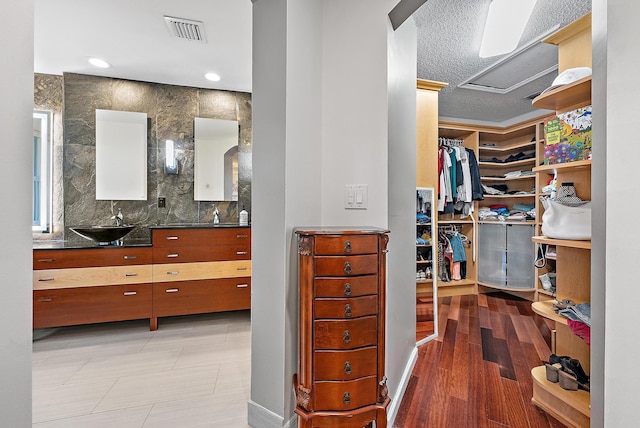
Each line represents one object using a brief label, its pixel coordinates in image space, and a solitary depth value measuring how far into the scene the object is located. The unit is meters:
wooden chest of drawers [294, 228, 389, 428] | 1.31
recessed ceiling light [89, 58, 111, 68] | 2.97
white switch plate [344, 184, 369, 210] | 1.66
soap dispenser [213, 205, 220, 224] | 3.68
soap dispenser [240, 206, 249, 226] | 3.68
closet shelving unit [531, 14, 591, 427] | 1.63
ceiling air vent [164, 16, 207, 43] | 2.38
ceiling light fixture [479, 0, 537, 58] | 2.04
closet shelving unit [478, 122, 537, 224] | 4.29
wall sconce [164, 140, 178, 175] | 3.54
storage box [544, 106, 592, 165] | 1.63
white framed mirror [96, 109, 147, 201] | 3.31
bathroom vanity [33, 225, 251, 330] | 2.69
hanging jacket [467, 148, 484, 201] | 4.08
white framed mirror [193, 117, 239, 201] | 3.63
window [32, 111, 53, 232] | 3.24
